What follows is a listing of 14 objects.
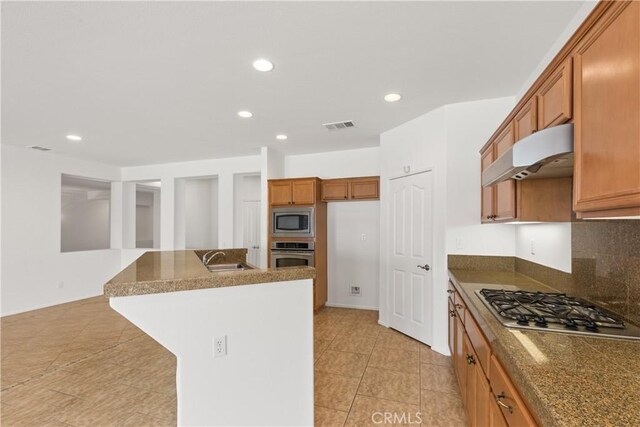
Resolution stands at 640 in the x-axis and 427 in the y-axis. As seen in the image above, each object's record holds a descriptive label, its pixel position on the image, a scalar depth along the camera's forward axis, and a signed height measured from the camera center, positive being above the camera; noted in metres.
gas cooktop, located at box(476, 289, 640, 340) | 1.26 -0.49
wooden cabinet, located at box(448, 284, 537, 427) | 1.05 -0.80
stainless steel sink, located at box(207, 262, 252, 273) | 3.29 -0.63
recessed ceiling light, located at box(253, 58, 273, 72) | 2.25 +1.18
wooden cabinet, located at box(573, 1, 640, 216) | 0.92 +0.36
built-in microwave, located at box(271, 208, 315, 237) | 4.50 -0.14
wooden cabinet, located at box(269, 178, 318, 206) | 4.54 +0.35
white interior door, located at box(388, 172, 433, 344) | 3.28 -0.51
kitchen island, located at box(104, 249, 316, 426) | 1.42 -0.67
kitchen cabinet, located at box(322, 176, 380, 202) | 4.44 +0.39
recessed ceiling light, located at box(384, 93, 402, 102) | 2.85 +1.17
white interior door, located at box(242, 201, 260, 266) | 6.21 -0.31
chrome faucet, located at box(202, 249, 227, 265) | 3.24 -0.52
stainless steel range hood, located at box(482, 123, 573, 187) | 1.23 +0.27
